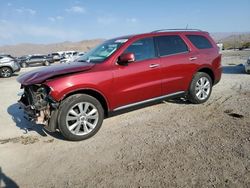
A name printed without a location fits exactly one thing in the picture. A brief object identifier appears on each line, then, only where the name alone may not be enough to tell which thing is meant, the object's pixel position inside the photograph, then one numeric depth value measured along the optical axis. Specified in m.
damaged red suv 3.30
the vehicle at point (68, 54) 28.23
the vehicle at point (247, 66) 8.09
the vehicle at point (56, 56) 26.46
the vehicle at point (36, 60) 23.75
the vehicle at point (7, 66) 12.50
